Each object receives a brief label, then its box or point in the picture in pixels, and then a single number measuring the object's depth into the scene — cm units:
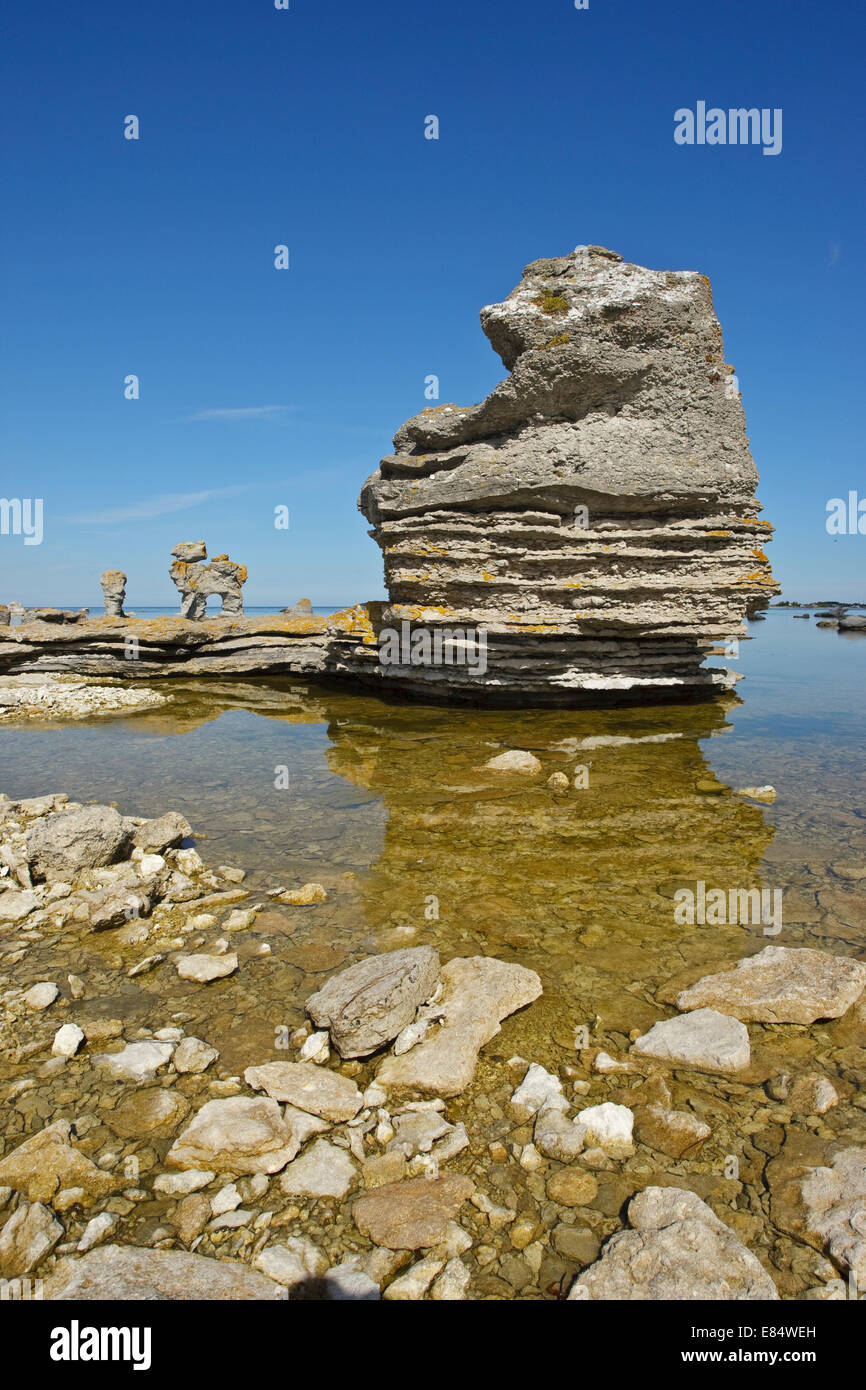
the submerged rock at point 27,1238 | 269
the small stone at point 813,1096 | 362
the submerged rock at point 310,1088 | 360
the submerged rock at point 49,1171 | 307
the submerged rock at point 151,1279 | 254
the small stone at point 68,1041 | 402
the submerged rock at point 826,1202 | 275
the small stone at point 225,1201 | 298
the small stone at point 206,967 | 487
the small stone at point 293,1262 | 267
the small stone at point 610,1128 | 337
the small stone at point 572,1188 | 307
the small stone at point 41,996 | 447
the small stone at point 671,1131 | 336
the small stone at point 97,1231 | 280
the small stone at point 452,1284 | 262
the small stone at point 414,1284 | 261
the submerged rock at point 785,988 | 442
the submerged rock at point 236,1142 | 323
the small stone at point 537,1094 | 363
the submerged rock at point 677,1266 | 259
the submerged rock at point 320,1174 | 311
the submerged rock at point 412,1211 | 287
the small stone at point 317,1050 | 407
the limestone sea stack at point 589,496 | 1409
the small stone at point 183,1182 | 309
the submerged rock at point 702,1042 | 395
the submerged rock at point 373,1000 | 409
